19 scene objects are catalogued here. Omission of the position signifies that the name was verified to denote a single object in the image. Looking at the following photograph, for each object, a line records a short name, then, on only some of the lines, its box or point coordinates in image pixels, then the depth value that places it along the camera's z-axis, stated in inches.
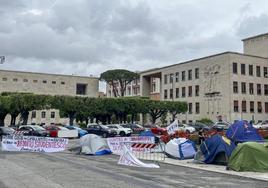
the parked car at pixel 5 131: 945.2
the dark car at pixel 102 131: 1186.6
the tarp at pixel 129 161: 462.8
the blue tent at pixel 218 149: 482.0
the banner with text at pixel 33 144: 670.8
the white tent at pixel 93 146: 614.9
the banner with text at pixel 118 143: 649.0
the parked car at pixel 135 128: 1293.1
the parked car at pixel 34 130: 1048.3
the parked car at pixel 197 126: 1310.7
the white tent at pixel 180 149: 564.7
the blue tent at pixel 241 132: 601.7
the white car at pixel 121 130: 1217.9
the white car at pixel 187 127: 1214.3
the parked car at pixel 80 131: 1158.3
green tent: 423.0
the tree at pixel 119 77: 2638.7
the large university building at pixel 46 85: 2697.2
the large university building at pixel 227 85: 1970.5
